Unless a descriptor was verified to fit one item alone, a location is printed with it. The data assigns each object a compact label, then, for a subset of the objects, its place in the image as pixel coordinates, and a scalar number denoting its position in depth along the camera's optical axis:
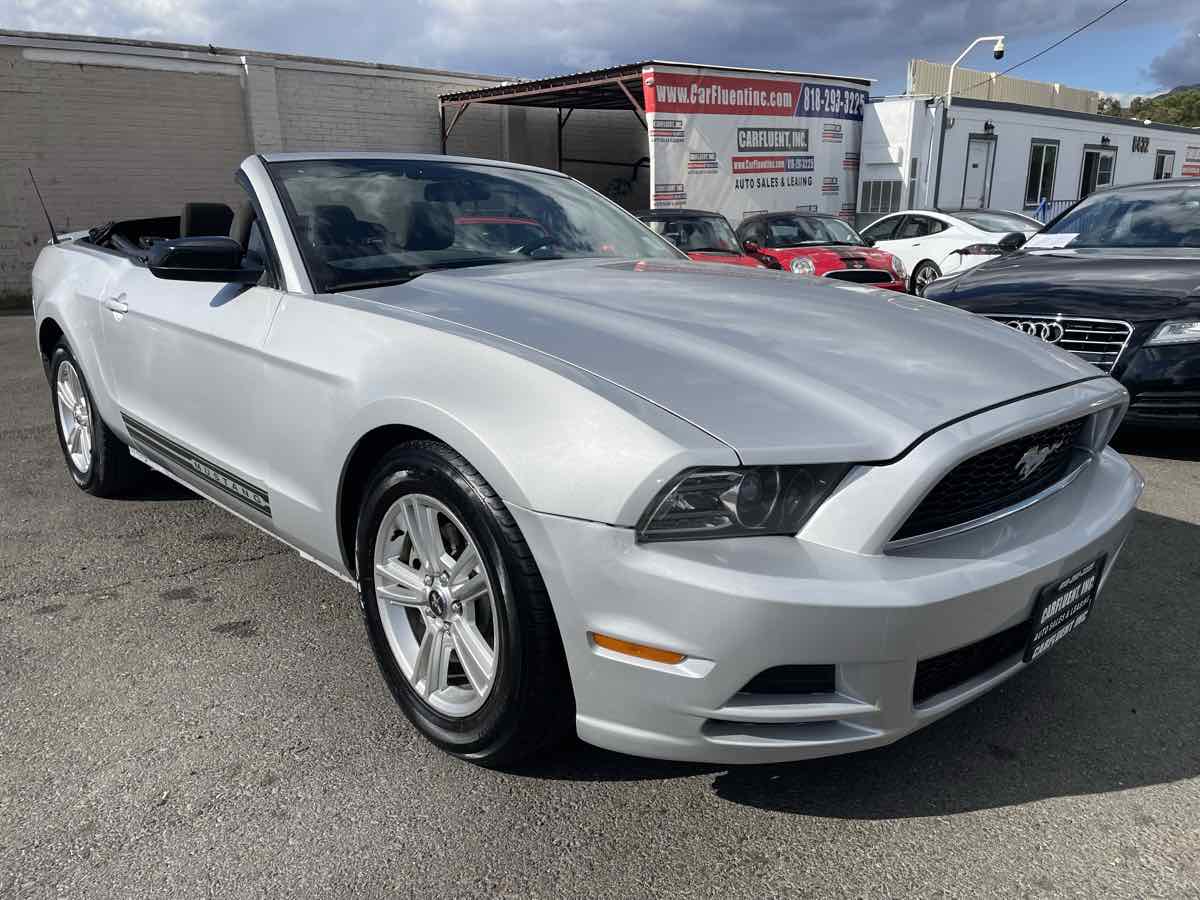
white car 12.73
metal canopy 15.97
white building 19.12
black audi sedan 4.55
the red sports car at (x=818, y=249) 10.70
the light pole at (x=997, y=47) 21.58
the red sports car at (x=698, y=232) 10.06
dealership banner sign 15.98
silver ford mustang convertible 1.76
